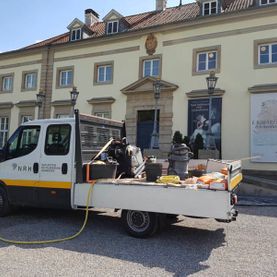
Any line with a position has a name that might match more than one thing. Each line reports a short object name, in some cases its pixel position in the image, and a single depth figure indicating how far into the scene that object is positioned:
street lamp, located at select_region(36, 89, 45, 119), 21.18
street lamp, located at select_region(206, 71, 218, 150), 15.12
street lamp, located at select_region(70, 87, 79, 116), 17.86
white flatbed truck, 5.49
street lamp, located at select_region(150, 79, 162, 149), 16.47
